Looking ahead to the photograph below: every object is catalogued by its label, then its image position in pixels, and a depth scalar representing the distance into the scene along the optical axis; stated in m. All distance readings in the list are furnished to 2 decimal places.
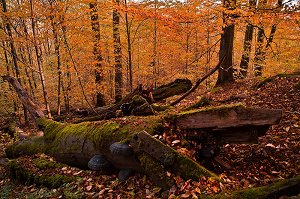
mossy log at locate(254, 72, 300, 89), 8.86
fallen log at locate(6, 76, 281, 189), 3.61
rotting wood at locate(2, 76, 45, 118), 8.37
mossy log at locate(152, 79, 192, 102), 8.48
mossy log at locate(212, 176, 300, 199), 2.78
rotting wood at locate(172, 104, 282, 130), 3.59
